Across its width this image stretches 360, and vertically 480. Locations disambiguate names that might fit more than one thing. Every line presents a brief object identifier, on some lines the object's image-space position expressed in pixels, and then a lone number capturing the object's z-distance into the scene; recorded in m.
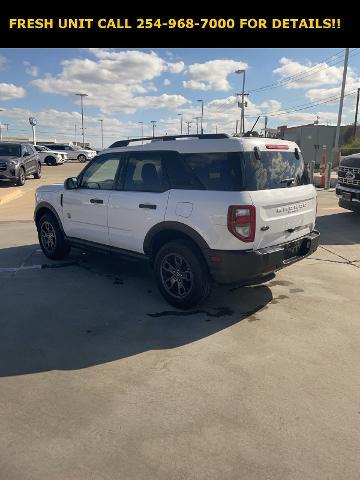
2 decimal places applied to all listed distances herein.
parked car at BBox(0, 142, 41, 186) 15.46
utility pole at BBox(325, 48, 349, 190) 19.72
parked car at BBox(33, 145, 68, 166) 32.19
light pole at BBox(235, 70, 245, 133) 35.69
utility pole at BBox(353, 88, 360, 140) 58.97
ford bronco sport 3.75
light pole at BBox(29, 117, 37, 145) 36.68
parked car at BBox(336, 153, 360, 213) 8.77
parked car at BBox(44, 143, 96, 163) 38.68
